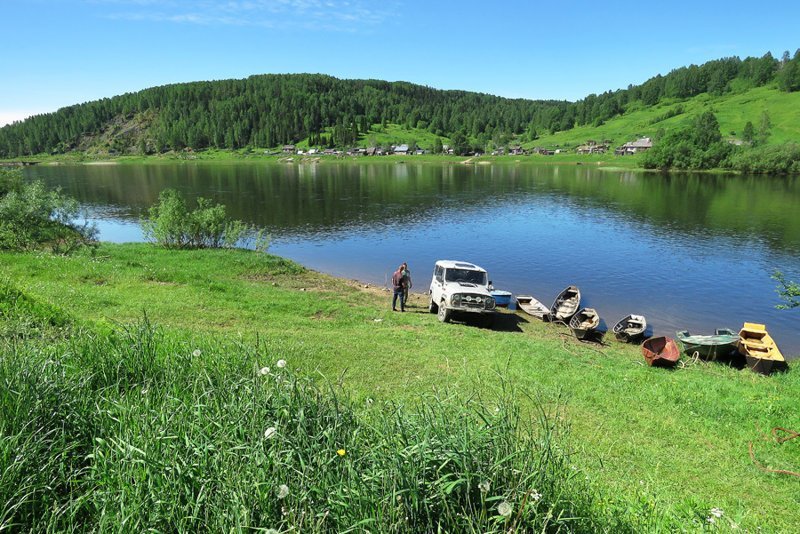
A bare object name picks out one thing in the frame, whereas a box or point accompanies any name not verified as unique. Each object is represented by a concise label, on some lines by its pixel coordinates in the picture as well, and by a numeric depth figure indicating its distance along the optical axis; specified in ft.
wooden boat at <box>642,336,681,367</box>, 60.75
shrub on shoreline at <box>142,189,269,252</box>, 115.75
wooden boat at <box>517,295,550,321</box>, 87.86
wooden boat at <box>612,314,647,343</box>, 75.72
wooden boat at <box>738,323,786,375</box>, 62.28
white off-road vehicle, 70.23
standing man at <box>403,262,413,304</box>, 77.82
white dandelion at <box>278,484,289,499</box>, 12.21
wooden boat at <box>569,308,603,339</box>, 75.41
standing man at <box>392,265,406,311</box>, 77.66
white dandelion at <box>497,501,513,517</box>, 12.16
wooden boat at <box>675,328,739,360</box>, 66.13
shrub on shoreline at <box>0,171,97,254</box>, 91.30
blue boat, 91.98
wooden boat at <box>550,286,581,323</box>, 86.17
